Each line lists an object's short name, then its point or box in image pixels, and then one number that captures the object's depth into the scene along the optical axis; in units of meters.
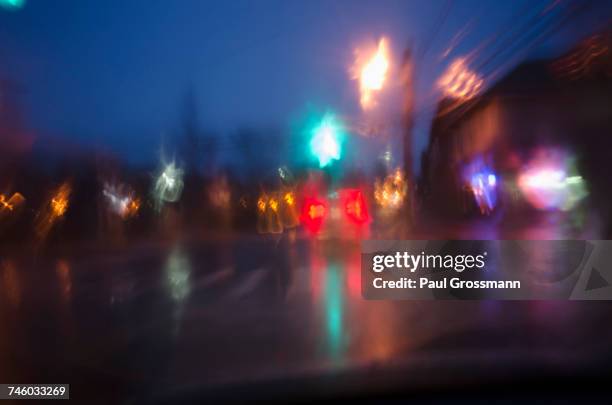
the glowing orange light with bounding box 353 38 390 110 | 11.03
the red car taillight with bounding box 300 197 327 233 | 12.15
